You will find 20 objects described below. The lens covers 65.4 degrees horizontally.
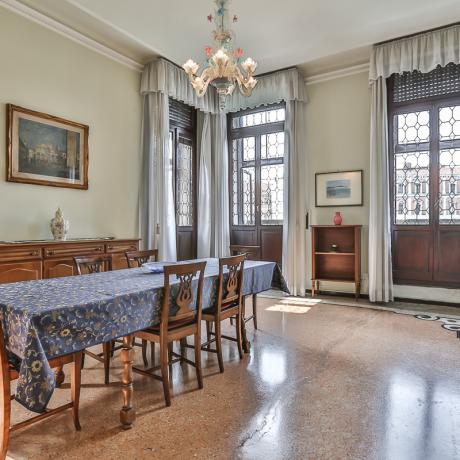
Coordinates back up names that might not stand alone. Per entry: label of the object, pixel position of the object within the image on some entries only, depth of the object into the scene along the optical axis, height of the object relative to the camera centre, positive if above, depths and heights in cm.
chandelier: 324 +154
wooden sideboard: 340 -23
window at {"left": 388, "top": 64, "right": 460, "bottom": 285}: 507 +88
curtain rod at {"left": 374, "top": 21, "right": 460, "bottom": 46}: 470 +272
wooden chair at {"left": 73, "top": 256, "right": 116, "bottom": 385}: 268 -31
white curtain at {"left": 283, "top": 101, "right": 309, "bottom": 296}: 593 +52
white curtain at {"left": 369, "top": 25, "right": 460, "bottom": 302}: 510 +96
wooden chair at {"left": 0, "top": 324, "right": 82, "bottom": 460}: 175 -83
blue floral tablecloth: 160 -43
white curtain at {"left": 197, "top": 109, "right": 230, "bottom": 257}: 665 +85
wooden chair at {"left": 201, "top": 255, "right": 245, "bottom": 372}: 286 -57
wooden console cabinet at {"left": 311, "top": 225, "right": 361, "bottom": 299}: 569 -38
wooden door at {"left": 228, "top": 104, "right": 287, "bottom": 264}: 643 +100
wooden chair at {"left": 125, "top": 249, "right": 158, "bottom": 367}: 315 -25
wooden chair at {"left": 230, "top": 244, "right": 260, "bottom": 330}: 402 -21
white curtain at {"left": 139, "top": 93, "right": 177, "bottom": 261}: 554 +87
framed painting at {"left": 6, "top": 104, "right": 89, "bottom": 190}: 397 +102
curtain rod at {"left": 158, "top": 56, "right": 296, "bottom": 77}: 553 +273
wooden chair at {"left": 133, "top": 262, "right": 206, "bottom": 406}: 233 -59
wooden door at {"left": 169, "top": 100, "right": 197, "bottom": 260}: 633 +110
